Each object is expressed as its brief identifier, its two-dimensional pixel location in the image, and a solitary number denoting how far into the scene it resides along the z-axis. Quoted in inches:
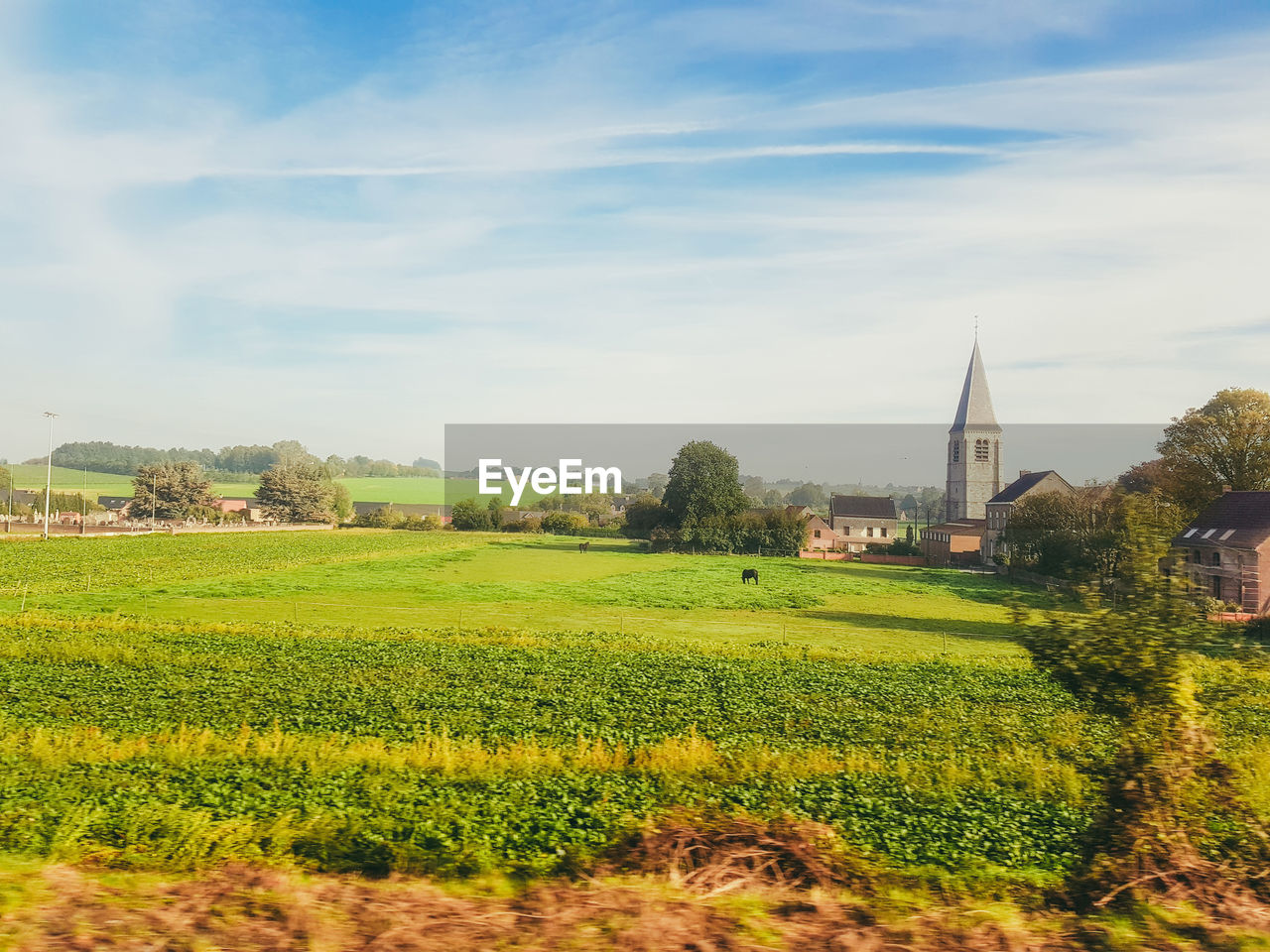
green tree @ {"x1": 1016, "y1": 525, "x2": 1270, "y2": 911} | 339.9
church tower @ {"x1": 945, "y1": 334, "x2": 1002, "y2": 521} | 4872.0
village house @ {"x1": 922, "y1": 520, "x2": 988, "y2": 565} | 3582.7
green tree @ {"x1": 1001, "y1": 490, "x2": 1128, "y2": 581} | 2266.2
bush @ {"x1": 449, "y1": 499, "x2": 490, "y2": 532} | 5305.1
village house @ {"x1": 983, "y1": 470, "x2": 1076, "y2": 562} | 3572.8
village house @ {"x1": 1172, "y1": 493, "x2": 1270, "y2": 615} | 1887.3
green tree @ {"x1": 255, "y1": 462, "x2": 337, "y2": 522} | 5270.7
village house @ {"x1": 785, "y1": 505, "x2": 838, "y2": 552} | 4259.4
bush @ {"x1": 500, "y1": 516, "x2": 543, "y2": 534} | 5167.3
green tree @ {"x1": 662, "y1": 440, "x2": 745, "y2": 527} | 3649.1
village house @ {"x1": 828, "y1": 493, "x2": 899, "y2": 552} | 4635.3
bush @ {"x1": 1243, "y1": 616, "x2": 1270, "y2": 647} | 1551.2
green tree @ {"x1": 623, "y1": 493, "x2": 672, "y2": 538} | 3858.0
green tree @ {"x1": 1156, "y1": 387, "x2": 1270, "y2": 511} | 2337.6
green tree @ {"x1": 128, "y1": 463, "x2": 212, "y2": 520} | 4778.5
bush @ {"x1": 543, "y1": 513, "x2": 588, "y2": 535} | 5039.4
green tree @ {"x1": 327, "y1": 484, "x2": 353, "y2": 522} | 5890.8
